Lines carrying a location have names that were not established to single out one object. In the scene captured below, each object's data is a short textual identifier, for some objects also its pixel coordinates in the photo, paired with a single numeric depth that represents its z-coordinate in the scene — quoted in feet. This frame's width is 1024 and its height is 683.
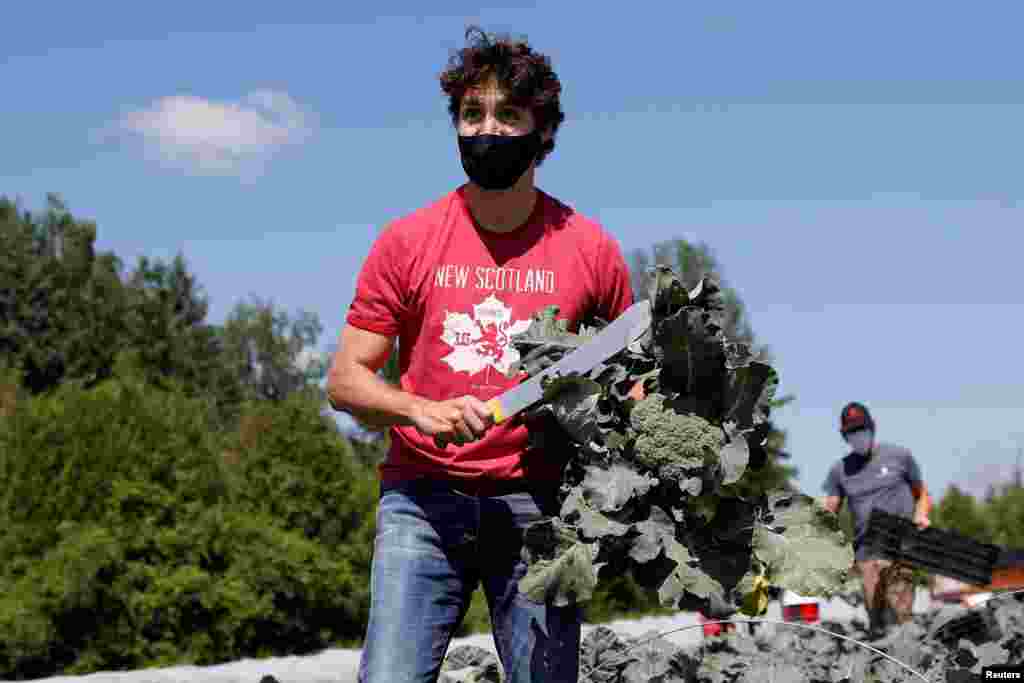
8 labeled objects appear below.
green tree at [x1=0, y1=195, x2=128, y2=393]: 128.67
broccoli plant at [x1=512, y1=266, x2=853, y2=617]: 11.19
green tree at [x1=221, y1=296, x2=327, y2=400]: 160.97
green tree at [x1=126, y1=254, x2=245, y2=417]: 136.77
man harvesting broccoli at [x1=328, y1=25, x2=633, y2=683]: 11.90
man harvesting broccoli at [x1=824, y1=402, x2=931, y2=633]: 38.22
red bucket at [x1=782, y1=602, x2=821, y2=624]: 28.35
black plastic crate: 33.88
